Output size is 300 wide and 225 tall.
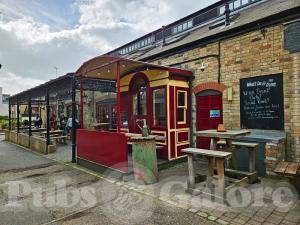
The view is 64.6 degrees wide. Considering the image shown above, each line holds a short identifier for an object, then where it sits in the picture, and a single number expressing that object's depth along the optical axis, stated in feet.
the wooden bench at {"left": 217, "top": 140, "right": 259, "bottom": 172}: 17.35
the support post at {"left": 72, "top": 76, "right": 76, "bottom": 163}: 26.35
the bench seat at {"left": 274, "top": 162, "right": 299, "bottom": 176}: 14.33
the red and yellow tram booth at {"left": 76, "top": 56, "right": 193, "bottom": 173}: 20.79
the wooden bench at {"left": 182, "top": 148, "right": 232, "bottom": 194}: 13.87
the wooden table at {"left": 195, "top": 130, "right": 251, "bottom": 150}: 15.05
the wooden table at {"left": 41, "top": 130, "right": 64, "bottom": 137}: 41.30
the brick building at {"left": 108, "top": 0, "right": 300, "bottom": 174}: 17.78
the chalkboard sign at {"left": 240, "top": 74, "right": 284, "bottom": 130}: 18.67
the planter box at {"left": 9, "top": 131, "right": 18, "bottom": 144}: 45.38
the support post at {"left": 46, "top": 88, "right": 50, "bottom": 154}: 32.81
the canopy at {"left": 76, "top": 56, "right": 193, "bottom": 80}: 20.51
